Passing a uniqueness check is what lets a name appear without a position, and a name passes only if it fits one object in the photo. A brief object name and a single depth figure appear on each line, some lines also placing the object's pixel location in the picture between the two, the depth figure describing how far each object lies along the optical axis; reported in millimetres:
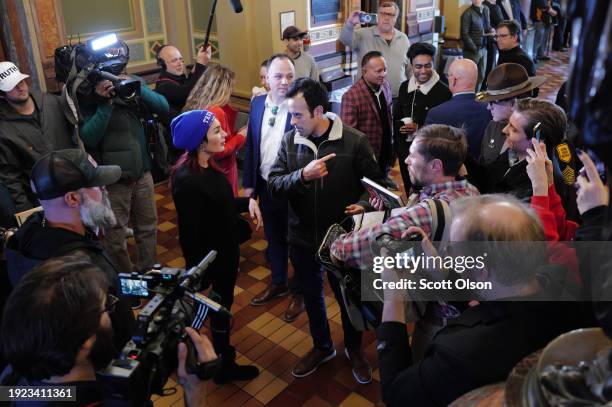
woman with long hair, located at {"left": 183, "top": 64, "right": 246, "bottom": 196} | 3092
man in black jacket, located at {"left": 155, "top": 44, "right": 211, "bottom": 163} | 4016
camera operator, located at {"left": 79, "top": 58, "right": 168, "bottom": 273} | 2955
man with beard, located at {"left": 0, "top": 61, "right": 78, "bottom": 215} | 2748
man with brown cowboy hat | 2596
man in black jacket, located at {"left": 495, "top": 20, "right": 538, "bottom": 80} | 4406
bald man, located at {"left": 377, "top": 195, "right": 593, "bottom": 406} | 1091
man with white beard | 1704
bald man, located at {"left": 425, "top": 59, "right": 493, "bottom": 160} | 2955
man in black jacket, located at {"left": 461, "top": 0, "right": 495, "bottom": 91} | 6727
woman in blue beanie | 2203
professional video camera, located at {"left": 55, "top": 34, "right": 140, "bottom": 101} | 2893
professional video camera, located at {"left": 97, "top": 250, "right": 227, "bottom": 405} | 1151
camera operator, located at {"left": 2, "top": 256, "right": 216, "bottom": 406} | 1114
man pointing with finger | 2355
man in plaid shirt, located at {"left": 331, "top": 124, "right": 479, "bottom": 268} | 1690
